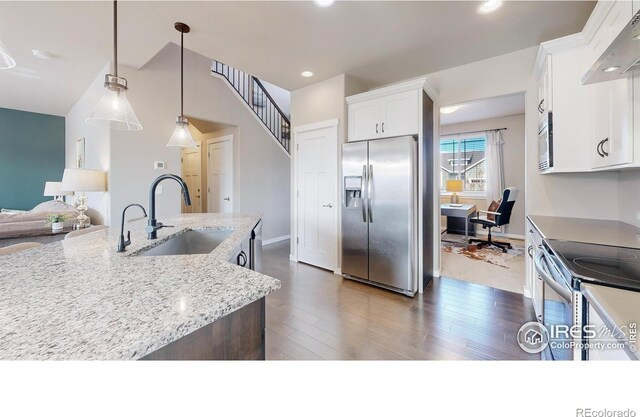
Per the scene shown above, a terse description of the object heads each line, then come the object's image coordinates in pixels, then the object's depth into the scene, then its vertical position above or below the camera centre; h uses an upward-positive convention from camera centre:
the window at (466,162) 6.31 +1.15
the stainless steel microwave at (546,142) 2.13 +0.56
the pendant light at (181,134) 2.37 +0.71
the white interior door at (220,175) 4.90 +0.68
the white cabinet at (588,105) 1.45 +0.71
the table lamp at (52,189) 4.53 +0.38
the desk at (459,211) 4.78 -0.10
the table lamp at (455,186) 5.98 +0.48
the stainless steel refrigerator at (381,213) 2.78 -0.07
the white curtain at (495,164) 5.88 +0.98
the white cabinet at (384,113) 2.90 +1.16
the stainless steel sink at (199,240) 1.98 -0.26
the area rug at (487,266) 3.14 -0.90
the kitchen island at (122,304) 0.50 -0.25
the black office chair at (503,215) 4.61 -0.17
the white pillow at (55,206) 3.61 +0.05
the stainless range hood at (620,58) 0.98 +0.67
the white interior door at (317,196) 3.57 +0.17
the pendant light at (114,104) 1.52 +0.67
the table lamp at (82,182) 2.89 +0.33
